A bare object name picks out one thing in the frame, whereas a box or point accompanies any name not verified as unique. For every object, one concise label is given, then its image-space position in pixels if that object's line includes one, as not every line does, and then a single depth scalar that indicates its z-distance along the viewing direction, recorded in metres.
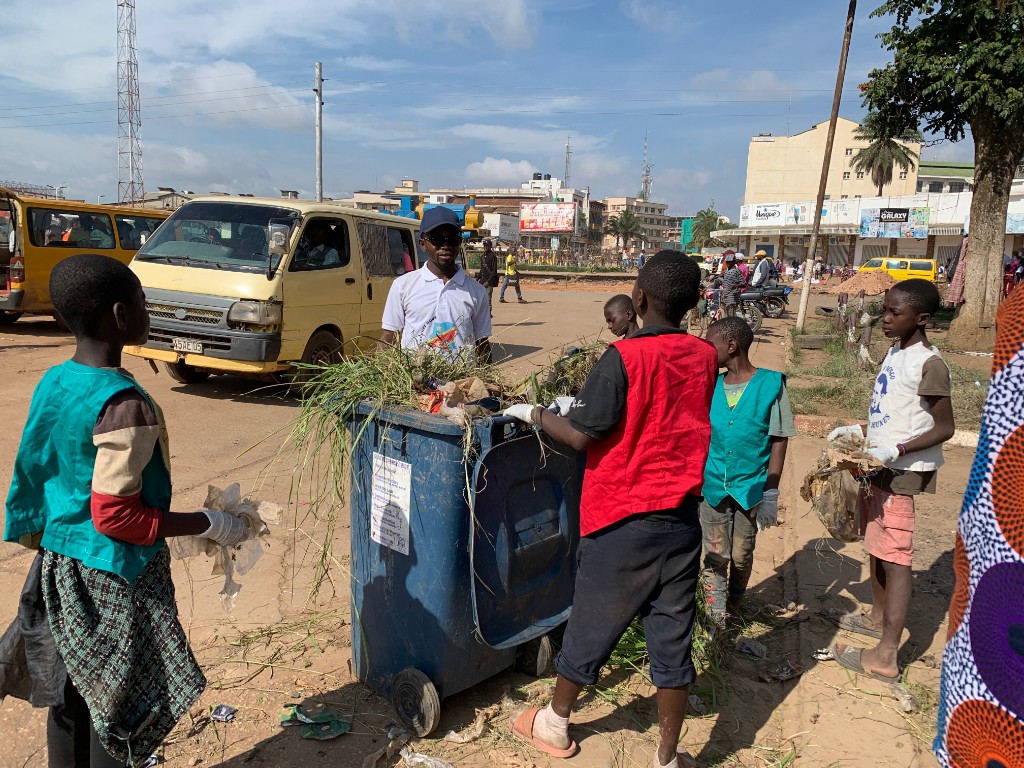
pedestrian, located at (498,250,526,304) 20.95
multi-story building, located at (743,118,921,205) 70.31
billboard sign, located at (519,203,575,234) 72.25
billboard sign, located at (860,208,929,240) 44.45
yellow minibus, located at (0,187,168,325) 10.51
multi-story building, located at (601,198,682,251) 130.88
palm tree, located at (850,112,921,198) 58.91
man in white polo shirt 3.77
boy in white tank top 3.11
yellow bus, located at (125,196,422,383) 7.07
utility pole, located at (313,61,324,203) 23.81
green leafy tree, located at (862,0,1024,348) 11.80
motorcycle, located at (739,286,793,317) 17.41
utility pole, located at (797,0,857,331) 15.29
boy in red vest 2.29
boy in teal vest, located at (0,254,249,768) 1.82
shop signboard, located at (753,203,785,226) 53.97
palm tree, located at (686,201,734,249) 87.96
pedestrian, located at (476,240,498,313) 15.22
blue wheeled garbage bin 2.61
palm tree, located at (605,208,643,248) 105.81
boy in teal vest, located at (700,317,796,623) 3.39
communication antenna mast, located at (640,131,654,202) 135.77
